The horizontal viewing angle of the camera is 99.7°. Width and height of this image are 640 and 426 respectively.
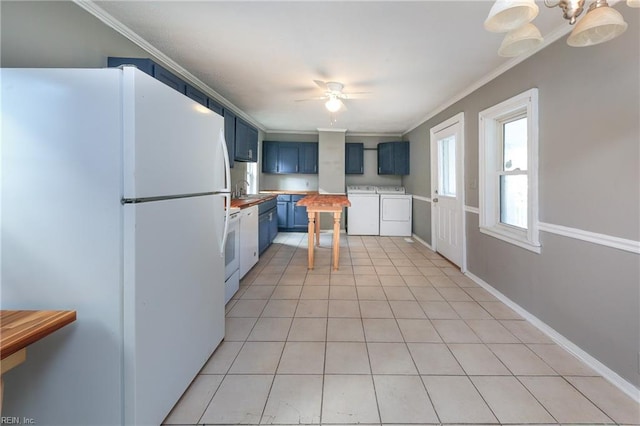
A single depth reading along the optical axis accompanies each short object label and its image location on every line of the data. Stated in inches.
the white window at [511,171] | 85.0
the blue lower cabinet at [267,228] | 159.2
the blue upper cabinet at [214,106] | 125.9
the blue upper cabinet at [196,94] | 106.0
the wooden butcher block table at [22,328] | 30.8
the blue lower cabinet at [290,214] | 232.5
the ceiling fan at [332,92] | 120.3
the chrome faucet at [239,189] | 183.0
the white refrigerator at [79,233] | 40.2
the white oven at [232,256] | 100.5
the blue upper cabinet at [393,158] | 230.8
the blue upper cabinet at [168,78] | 84.0
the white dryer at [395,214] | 221.3
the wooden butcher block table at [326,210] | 138.6
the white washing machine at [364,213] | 225.5
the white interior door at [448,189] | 135.6
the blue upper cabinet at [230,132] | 139.0
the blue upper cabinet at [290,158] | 240.7
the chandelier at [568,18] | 39.1
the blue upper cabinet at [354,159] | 246.8
